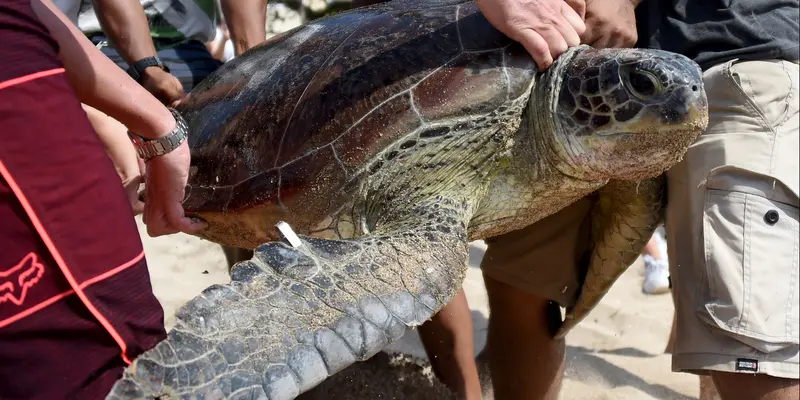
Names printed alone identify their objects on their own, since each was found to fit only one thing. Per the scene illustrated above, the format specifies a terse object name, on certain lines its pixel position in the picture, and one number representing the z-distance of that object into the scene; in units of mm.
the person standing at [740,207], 1393
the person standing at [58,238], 846
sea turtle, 1102
